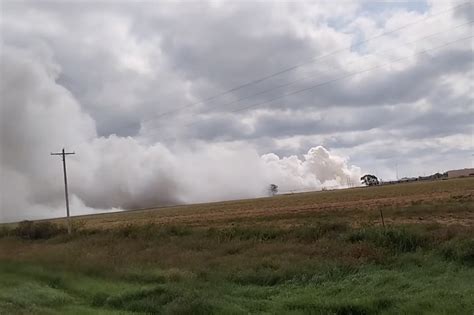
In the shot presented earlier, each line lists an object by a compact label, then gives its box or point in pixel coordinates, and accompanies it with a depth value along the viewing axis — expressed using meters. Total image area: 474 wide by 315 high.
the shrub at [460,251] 21.38
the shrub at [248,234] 35.38
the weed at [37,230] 58.91
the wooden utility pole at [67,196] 57.72
